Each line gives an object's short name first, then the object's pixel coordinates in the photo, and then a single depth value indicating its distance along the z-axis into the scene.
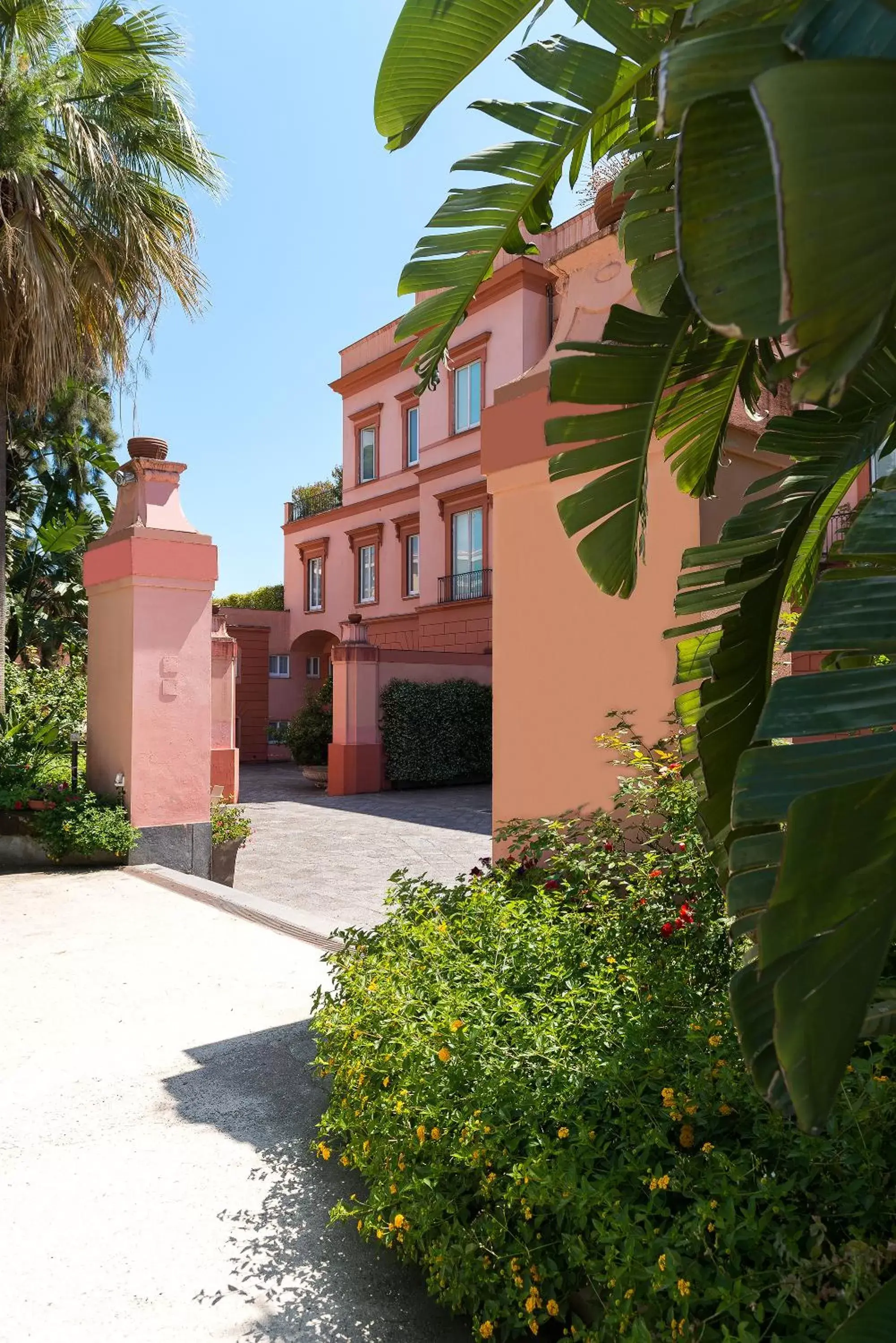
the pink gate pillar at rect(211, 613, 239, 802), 12.14
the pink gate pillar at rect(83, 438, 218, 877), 8.20
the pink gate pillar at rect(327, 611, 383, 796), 17.34
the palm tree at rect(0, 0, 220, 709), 8.59
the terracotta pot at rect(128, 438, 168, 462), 8.45
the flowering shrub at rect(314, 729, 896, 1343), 1.75
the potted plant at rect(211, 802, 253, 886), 8.59
